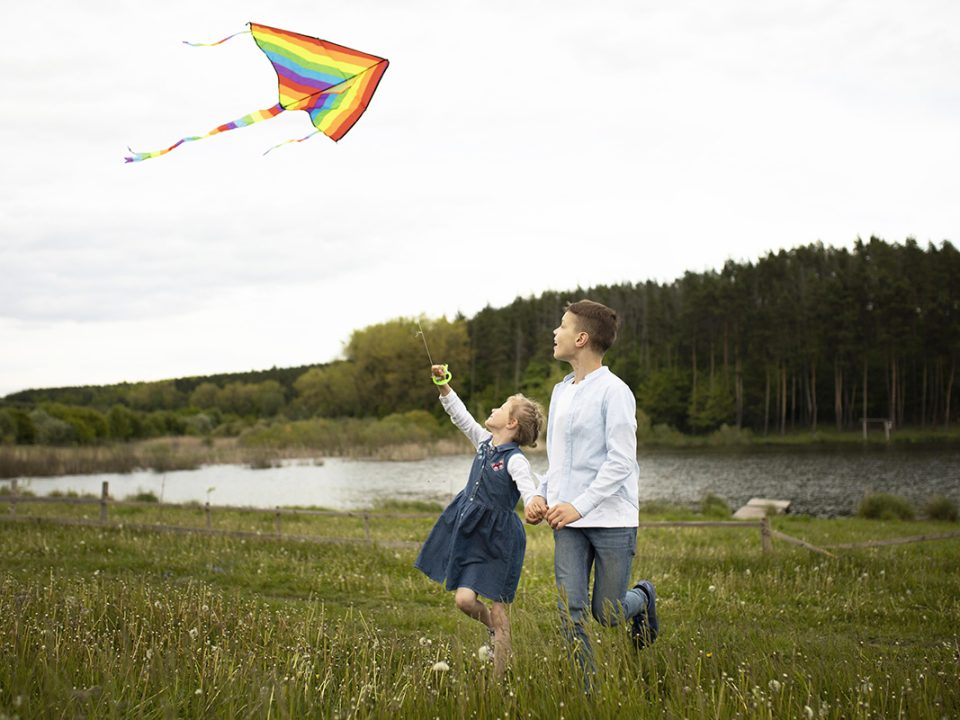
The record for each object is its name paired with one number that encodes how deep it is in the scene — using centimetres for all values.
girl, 488
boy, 424
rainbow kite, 639
